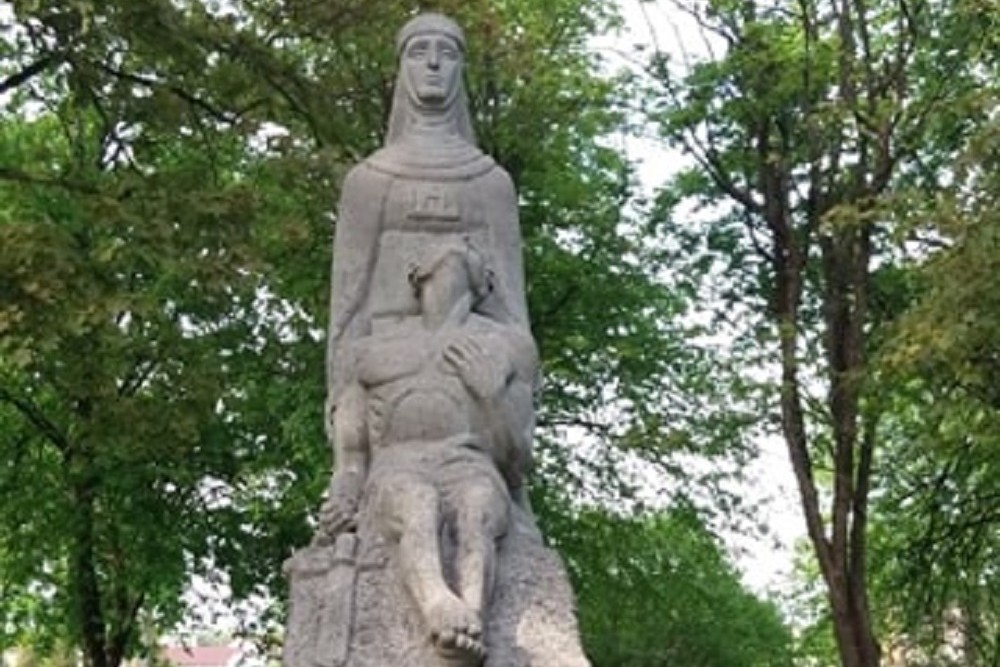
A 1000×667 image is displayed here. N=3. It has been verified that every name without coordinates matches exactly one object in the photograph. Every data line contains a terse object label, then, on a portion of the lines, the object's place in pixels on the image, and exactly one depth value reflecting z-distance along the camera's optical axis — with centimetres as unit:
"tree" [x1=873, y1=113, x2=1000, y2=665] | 1109
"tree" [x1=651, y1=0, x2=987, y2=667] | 1599
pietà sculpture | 630
